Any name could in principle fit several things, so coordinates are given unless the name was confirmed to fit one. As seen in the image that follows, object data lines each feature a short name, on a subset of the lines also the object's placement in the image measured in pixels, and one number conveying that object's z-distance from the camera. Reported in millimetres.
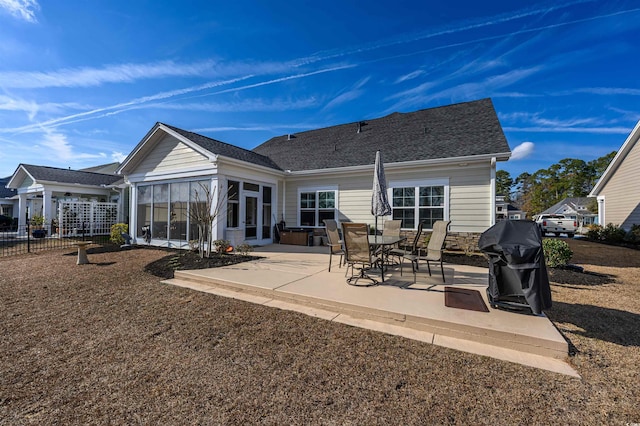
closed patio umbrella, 6633
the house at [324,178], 8859
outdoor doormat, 3657
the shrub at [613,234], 12473
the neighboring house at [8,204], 22009
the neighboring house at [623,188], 12863
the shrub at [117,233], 10731
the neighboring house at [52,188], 15109
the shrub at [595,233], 13941
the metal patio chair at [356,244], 4691
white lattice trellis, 13797
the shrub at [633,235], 11579
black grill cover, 3092
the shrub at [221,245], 8332
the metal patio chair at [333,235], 6187
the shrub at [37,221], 14587
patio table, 4960
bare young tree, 7955
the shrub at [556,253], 6195
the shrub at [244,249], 7996
